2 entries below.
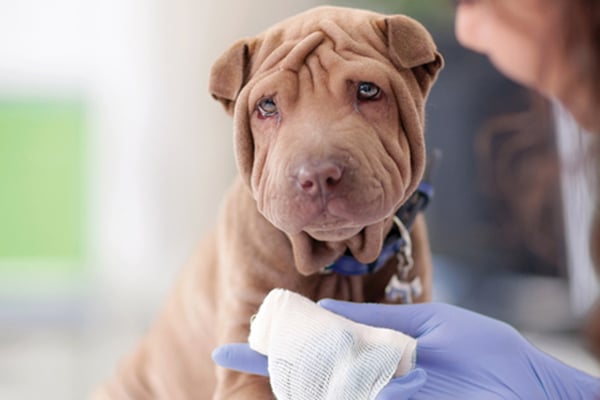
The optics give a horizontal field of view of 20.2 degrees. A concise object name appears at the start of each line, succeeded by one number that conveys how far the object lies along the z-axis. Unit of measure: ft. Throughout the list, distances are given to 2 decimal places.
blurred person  3.46
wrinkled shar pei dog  3.27
